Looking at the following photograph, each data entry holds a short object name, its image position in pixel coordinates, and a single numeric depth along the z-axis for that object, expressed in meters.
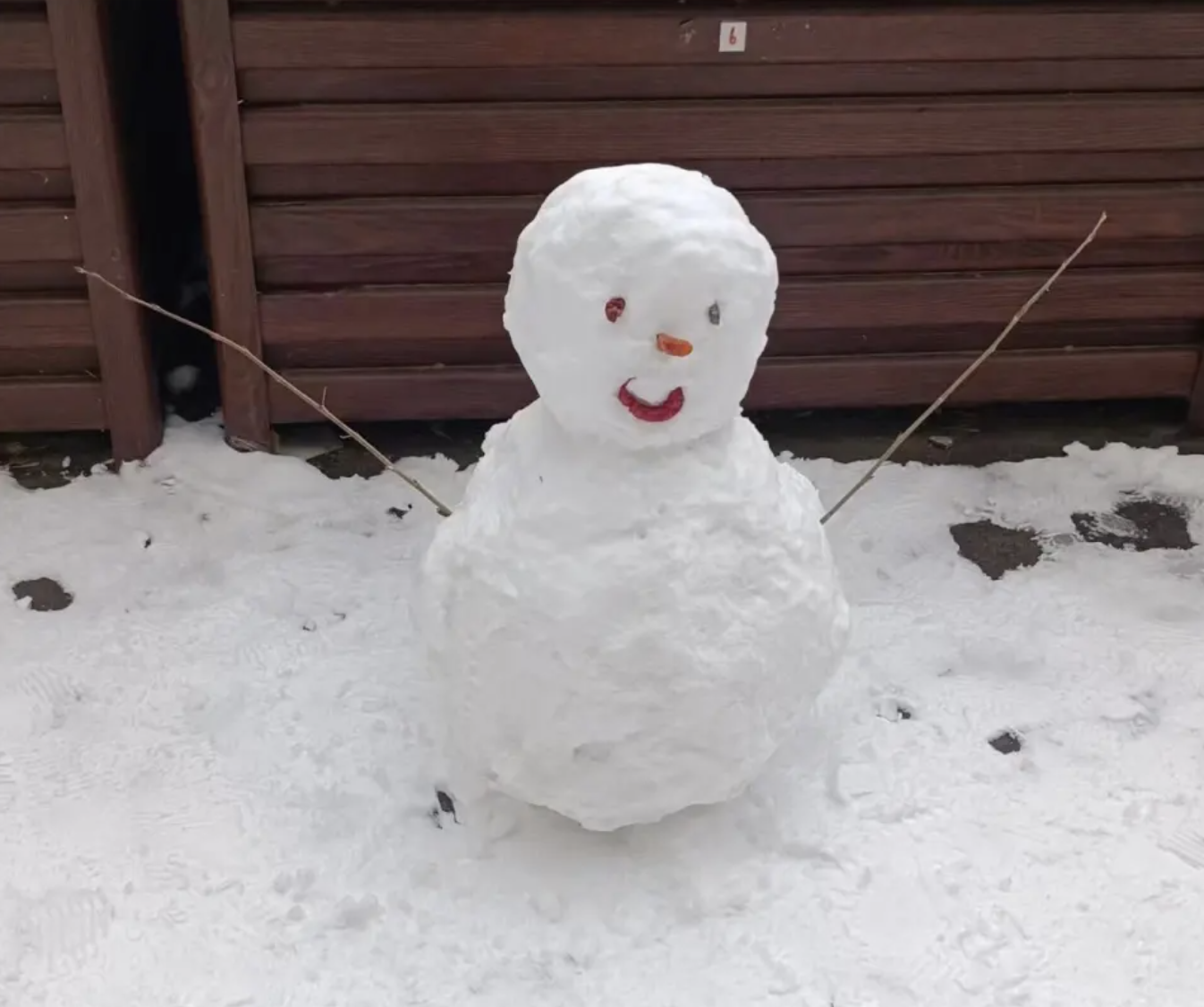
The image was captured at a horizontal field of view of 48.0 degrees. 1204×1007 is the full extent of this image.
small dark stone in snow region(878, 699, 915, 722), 2.21
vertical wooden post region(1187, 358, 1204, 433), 2.96
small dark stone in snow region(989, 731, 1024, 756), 2.17
